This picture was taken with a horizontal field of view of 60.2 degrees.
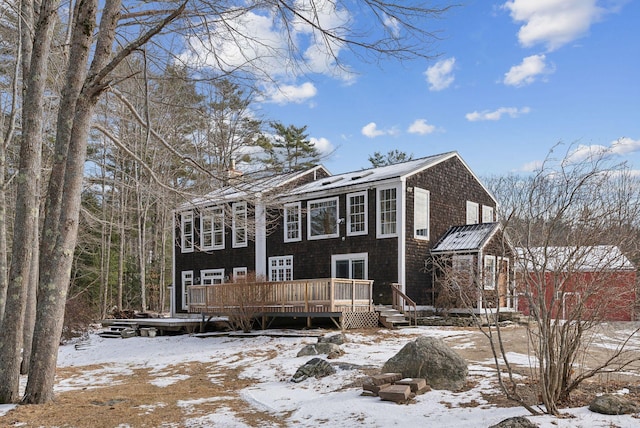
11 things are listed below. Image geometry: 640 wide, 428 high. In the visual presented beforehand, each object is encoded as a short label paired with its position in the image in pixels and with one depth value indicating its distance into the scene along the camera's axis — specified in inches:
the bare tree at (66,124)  298.0
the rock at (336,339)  506.9
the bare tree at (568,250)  223.9
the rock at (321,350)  446.0
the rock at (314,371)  374.6
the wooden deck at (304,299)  629.9
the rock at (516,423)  206.6
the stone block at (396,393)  277.6
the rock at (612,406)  217.9
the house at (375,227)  738.8
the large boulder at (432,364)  300.7
